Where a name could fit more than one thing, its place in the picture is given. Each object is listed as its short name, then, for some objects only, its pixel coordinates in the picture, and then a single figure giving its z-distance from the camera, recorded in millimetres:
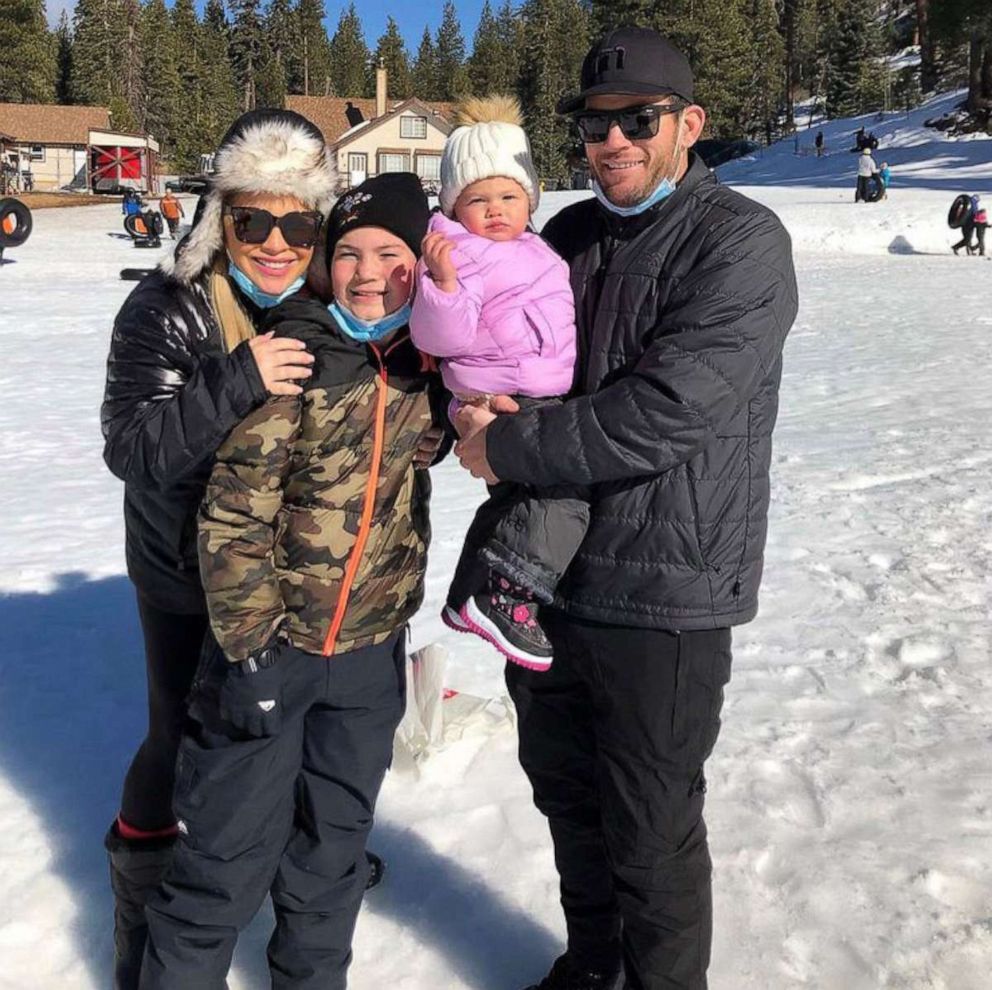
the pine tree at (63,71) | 77562
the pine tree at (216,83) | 70681
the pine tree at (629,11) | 48156
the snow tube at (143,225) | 24688
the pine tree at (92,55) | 68250
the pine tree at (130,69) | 70062
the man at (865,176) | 25375
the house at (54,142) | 53144
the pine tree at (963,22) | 28422
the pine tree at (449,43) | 97175
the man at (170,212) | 28250
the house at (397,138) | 56531
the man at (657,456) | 1875
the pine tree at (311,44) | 90625
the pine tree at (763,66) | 58250
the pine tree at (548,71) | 53875
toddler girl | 2027
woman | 1945
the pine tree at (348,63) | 94625
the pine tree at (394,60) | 87312
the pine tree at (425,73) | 90500
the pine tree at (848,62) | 53094
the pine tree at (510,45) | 70300
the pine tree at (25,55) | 45156
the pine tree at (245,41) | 84812
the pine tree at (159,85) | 69750
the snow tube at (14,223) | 19859
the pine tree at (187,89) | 63688
